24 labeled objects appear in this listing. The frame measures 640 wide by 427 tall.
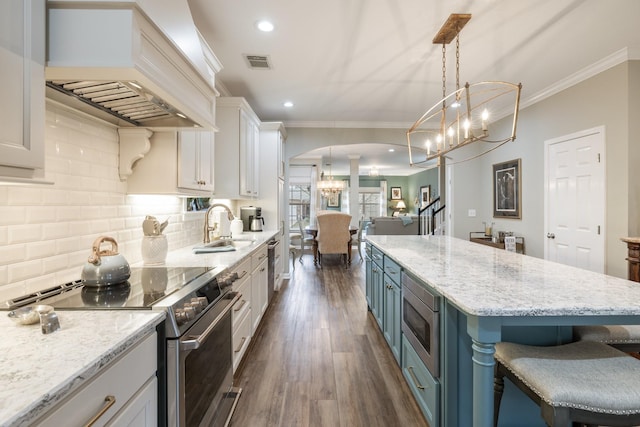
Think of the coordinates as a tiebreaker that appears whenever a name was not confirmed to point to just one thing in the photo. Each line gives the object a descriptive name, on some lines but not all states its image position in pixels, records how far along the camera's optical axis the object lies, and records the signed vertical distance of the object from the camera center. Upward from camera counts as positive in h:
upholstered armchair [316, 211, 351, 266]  6.50 -0.42
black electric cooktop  1.16 -0.33
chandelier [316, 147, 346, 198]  8.71 +0.73
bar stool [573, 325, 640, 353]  1.47 -0.57
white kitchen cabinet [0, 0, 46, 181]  0.84 +0.35
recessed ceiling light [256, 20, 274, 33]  2.45 +1.46
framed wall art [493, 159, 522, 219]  4.61 +0.35
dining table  6.65 -0.49
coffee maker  4.42 -0.03
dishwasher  3.66 -0.63
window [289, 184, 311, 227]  9.95 +0.33
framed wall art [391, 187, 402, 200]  13.20 +0.77
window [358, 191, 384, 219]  13.61 +0.37
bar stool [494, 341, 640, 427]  1.04 -0.59
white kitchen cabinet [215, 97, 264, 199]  3.43 +0.70
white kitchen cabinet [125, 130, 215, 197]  1.98 +0.28
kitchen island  1.19 -0.35
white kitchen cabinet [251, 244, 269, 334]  2.81 -0.70
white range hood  1.08 +0.57
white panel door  3.34 +0.14
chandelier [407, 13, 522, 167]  2.29 +1.42
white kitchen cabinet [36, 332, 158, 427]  0.71 -0.47
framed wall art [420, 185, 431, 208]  11.24 +0.64
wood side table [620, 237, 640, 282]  2.72 -0.38
